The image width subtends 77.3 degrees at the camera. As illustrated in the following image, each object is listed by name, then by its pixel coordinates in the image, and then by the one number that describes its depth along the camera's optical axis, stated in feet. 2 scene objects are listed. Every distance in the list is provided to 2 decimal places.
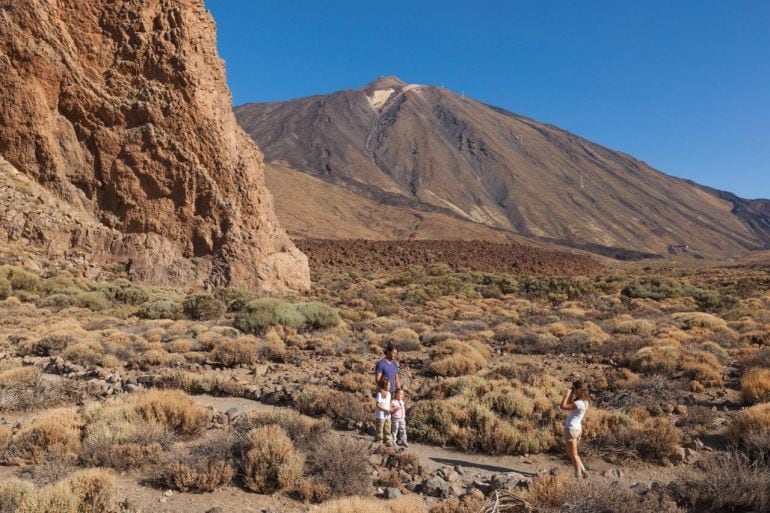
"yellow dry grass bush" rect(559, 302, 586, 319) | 64.42
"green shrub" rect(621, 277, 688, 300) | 89.35
